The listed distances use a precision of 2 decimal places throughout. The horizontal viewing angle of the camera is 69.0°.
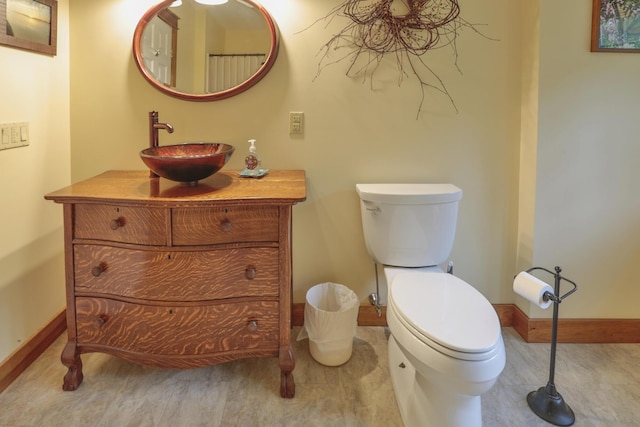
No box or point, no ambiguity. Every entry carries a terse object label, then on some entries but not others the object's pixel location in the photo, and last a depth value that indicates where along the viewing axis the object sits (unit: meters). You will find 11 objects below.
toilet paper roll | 1.66
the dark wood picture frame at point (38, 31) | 1.74
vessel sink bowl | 1.73
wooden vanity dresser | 1.71
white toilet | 1.39
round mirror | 2.13
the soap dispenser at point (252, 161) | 2.10
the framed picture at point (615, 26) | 2.00
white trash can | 2.01
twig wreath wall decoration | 2.14
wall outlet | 2.22
